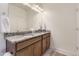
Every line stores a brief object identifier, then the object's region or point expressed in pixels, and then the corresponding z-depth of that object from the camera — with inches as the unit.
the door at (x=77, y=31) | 61.6
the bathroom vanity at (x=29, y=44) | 58.9
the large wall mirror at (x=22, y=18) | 62.7
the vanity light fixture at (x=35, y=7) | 63.4
